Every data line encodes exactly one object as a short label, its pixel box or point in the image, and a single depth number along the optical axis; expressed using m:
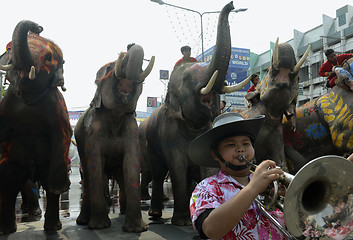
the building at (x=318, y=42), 31.58
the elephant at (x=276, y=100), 5.18
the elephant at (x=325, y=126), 5.70
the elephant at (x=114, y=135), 4.80
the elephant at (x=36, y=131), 4.52
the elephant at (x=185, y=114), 4.76
